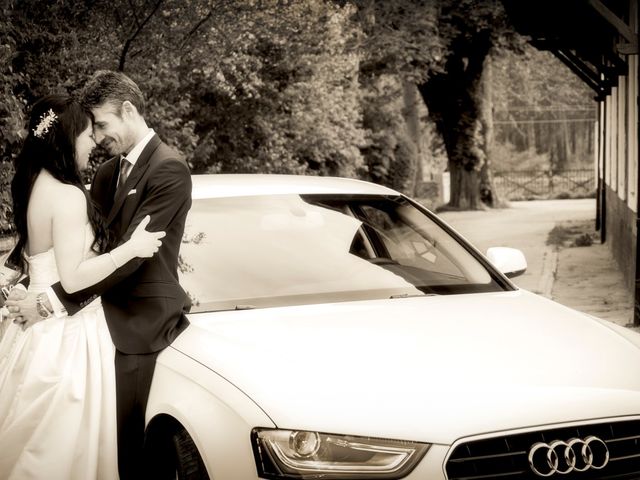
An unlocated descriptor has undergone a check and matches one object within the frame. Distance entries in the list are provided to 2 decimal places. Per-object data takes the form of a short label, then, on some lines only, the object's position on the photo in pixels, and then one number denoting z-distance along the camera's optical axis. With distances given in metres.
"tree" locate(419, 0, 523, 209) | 31.61
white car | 3.33
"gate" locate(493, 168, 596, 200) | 48.52
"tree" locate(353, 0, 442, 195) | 22.83
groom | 4.02
